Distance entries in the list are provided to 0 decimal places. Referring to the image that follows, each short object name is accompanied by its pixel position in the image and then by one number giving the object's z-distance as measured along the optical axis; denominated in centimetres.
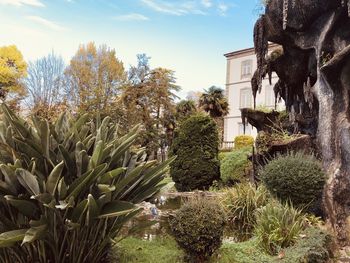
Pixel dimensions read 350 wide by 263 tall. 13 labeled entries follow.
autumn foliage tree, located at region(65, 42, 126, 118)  3197
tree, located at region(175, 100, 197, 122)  3383
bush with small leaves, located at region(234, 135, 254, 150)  2433
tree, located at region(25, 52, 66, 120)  3344
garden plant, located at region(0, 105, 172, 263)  304
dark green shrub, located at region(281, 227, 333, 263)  537
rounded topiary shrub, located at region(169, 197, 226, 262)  508
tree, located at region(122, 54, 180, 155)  2977
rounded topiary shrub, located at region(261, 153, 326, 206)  748
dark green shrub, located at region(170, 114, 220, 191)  1382
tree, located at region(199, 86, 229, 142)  3353
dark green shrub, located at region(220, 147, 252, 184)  1384
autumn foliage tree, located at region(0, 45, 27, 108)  3453
